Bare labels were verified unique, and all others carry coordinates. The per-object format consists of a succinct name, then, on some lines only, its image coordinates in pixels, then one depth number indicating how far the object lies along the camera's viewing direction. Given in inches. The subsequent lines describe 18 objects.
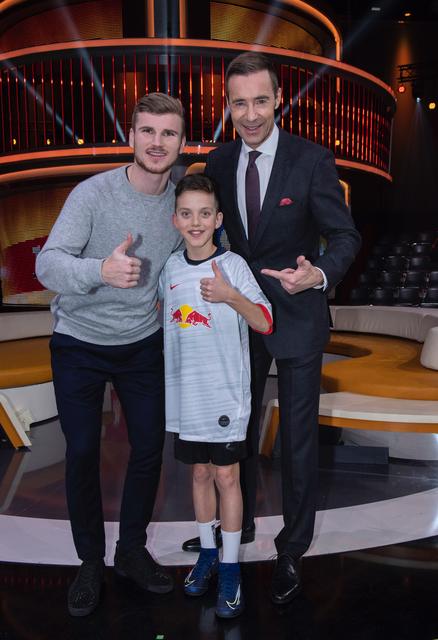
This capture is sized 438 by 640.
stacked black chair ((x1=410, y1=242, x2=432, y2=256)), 440.5
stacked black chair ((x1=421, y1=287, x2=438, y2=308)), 346.6
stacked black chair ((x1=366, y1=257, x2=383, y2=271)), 442.0
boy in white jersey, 75.6
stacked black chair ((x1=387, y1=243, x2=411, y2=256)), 450.9
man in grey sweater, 74.8
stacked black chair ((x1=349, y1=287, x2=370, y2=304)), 369.7
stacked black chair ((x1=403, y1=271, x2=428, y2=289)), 394.3
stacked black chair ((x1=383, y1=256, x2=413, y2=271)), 432.6
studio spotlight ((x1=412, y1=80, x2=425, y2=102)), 563.8
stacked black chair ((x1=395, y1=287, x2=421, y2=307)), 354.3
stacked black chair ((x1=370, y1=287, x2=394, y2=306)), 356.9
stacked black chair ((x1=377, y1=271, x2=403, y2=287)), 405.6
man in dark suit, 77.3
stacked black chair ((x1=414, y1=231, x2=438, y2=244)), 462.6
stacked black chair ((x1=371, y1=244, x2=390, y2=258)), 460.4
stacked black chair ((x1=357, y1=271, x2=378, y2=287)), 412.8
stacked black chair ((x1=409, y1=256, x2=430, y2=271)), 417.4
